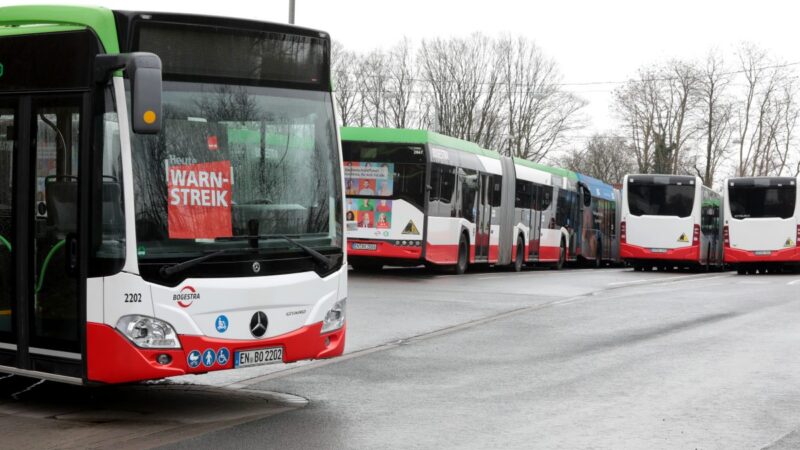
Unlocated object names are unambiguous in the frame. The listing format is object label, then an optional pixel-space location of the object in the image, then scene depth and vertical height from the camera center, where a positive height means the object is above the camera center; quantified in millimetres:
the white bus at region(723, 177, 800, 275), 36500 +442
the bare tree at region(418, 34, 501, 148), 67125 +8184
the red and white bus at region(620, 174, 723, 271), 36469 +436
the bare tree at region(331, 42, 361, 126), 67812 +8241
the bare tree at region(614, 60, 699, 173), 69312 +7254
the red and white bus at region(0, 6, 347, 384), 7816 +202
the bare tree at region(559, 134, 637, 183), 84125 +5199
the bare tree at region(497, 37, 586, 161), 68438 +7366
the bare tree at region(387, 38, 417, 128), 68500 +8495
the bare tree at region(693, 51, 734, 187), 68438 +6741
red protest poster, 8016 +176
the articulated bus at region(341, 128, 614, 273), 24703 +652
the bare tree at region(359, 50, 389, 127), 68375 +8157
